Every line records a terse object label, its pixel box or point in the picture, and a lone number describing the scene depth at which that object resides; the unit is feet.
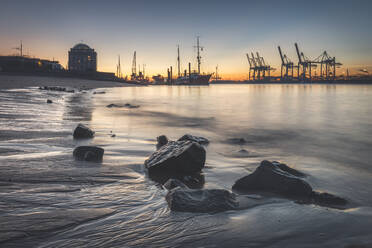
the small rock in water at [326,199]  8.43
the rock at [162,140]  16.81
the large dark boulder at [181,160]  10.82
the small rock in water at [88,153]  12.00
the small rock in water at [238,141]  19.26
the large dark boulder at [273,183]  8.98
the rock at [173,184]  9.00
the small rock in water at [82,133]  17.64
